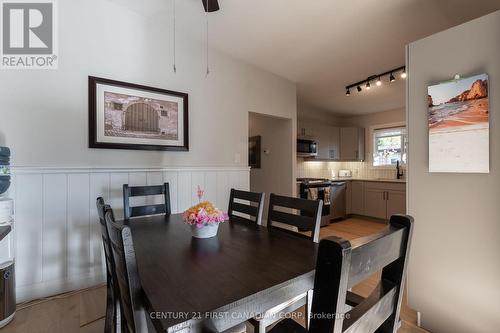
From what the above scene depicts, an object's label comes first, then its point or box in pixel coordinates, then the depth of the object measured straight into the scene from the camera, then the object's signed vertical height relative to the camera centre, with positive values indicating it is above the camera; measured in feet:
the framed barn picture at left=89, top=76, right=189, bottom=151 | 7.35 +1.65
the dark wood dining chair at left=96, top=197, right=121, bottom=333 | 4.21 -2.62
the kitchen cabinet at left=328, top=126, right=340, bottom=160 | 16.70 +1.59
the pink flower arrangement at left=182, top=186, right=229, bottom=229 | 4.24 -0.89
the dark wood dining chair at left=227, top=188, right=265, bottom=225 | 5.50 -1.00
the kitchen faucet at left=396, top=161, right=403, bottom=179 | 15.88 -0.36
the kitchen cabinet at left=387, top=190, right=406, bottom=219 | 13.83 -2.13
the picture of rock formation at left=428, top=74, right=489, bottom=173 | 4.46 +0.79
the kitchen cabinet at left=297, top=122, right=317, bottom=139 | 14.90 +2.24
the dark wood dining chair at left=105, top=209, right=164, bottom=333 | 2.25 -1.17
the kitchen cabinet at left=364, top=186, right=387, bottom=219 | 14.87 -2.37
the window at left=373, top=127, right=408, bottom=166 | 15.98 +1.38
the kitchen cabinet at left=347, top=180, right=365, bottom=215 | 16.10 -2.16
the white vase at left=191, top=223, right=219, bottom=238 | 4.32 -1.18
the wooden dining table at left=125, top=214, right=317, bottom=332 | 2.15 -1.28
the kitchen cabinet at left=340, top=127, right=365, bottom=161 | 17.22 +1.56
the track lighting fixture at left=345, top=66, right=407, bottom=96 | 10.26 +4.08
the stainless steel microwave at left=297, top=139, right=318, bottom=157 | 14.59 +1.12
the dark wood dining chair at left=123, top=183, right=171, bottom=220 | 6.18 -0.91
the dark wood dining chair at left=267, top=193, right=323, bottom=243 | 4.45 -1.01
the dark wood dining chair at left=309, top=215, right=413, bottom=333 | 1.48 -0.79
